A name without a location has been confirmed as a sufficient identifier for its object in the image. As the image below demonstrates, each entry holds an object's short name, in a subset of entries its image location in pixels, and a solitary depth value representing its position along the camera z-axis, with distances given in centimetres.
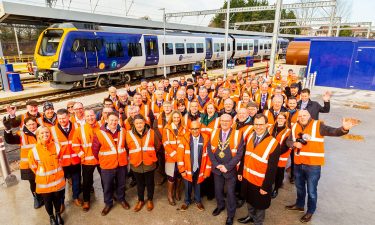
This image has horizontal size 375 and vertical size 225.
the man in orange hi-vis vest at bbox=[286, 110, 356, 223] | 342
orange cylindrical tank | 1983
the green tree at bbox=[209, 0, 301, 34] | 5945
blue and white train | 1158
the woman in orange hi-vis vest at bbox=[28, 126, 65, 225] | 323
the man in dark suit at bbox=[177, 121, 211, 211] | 374
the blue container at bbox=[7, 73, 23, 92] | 1294
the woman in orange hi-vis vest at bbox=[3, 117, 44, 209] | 365
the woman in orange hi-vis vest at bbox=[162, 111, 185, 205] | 392
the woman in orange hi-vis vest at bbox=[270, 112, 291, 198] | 378
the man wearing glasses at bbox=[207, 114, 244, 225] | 342
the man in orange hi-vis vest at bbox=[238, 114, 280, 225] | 309
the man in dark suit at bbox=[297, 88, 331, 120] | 498
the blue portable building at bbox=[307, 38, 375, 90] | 1285
